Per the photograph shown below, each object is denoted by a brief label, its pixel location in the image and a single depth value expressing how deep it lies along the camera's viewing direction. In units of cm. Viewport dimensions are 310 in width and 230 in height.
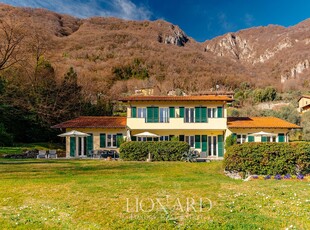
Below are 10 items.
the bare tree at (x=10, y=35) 2423
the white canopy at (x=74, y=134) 2256
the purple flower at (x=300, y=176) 1176
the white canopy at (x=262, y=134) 2314
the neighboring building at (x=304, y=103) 4866
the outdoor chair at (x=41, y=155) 2142
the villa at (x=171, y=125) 2470
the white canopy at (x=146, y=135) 2331
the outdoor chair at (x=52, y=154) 2200
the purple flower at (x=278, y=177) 1184
